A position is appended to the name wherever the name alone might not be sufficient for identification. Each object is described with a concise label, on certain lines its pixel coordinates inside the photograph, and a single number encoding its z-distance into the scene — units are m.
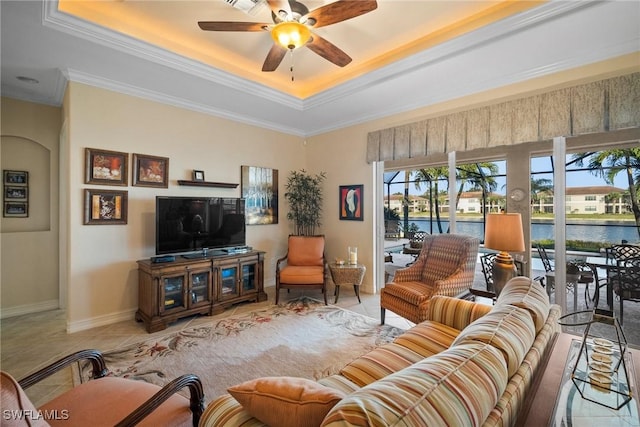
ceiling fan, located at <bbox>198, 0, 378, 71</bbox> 1.99
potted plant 5.05
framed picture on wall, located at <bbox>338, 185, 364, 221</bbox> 4.65
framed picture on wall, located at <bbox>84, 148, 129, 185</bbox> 3.16
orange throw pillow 0.79
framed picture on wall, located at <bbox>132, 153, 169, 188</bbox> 3.50
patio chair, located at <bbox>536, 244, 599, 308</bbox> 2.98
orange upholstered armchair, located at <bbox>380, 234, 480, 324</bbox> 2.74
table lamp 2.61
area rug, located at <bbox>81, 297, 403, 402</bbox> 2.30
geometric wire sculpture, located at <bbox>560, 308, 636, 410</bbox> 0.99
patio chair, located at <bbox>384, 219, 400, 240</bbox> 4.61
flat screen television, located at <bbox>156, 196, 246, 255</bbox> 3.42
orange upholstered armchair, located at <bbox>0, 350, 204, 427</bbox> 1.17
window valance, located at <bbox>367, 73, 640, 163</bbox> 2.57
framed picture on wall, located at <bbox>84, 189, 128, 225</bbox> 3.17
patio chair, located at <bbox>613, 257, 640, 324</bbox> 2.67
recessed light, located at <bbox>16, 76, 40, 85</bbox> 3.15
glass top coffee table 0.88
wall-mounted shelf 3.83
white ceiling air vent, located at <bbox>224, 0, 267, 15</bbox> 2.22
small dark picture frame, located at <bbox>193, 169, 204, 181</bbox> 3.98
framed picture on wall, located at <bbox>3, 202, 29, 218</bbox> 3.54
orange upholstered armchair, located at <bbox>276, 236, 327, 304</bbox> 3.88
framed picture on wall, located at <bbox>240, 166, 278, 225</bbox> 4.59
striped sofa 0.67
